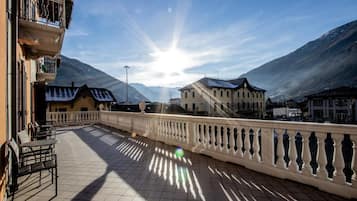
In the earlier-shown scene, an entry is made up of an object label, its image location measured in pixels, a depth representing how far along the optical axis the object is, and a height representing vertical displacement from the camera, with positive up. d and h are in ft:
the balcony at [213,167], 8.61 -4.29
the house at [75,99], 53.31 +1.55
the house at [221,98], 121.60 +3.50
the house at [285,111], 129.33 -6.36
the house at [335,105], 109.70 -2.04
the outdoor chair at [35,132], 18.62 -2.90
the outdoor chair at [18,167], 8.37 -3.02
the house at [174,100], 162.44 +2.47
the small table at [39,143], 10.89 -2.39
